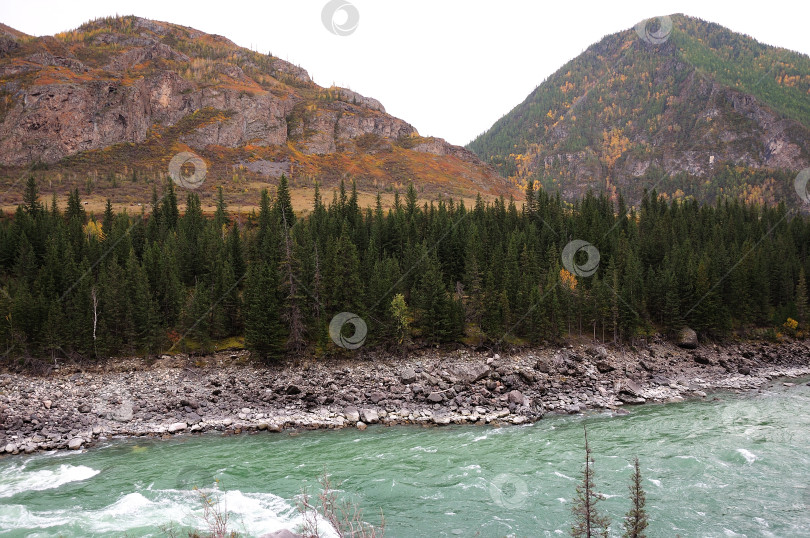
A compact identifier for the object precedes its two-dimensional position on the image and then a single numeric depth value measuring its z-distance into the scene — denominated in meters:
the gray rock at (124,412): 35.37
